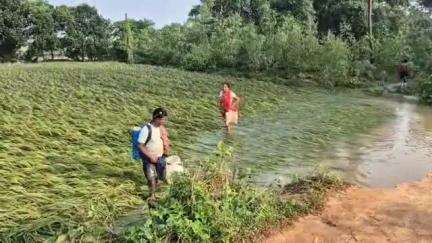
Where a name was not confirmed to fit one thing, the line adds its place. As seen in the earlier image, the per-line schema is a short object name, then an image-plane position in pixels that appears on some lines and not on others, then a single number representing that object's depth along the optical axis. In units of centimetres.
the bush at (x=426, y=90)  2303
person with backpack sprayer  775
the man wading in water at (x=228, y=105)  1370
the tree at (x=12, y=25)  4394
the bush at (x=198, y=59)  3628
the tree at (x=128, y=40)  4603
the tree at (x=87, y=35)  4822
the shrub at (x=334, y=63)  2950
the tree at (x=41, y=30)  4581
